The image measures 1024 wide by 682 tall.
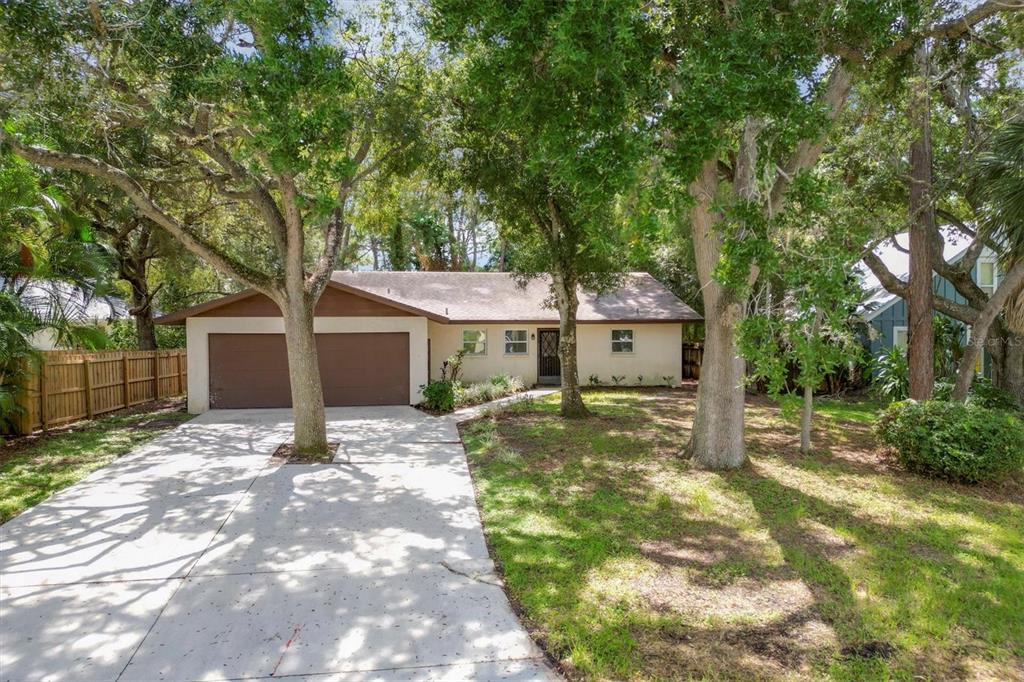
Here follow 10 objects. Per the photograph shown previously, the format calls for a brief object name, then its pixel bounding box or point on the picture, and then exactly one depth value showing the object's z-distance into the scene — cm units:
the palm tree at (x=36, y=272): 883
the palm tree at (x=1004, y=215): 817
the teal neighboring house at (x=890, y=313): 1573
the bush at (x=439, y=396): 1388
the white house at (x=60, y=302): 1002
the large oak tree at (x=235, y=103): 655
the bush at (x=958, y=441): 727
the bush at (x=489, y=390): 1538
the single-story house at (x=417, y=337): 1435
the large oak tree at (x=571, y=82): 538
